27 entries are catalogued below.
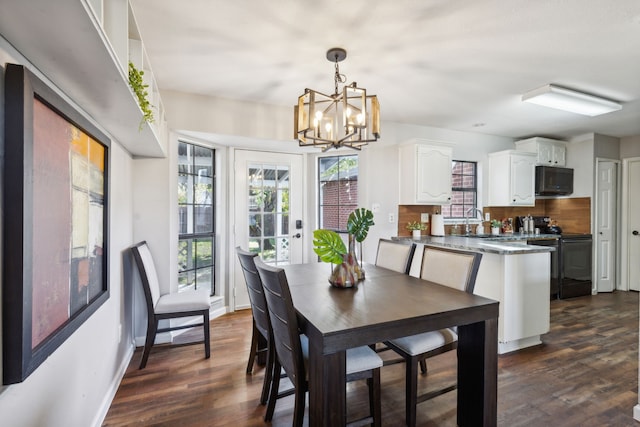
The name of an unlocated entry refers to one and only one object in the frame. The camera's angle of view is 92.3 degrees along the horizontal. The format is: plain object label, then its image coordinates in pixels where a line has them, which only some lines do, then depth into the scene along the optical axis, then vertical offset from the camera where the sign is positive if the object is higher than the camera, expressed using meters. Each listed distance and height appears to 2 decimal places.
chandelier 1.97 +0.64
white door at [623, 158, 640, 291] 4.79 -0.14
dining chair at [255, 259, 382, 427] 1.44 -0.73
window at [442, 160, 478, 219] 4.72 +0.41
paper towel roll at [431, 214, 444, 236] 4.22 -0.15
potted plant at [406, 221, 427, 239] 4.09 -0.18
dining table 1.29 -0.52
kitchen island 2.64 -0.65
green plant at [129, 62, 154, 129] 1.53 +0.63
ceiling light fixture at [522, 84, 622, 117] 2.92 +1.15
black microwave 4.71 +0.54
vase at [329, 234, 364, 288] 2.01 -0.38
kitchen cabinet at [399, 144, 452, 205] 3.90 +0.52
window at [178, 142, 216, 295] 3.25 -0.06
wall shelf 0.85 +0.54
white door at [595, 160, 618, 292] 4.80 -0.16
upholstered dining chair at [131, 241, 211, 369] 2.41 -0.75
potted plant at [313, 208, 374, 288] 2.02 -0.24
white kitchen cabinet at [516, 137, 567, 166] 4.73 +1.04
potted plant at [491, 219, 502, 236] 4.65 -0.18
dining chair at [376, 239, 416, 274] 2.51 -0.36
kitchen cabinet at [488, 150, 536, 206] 4.50 +0.55
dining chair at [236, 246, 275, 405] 1.84 -0.59
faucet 4.53 -0.08
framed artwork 0.92 -0.04
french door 3.77 +0.06
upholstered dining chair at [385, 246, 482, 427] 1.70 -0.72
